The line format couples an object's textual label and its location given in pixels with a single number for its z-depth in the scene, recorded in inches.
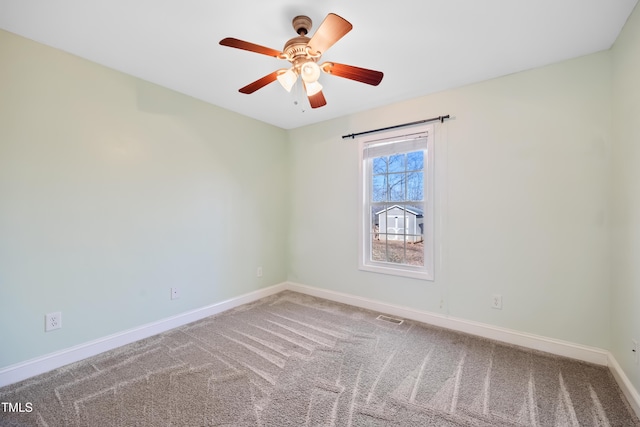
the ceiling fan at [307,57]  60.4
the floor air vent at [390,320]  112.4
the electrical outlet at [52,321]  79.0
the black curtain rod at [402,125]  107.8
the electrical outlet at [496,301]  97.1
